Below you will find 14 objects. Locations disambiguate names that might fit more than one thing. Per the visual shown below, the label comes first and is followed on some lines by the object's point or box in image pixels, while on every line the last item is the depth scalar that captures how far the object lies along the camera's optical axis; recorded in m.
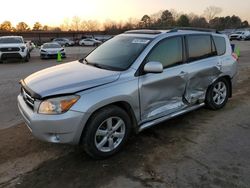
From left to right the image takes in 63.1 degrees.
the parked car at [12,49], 12.76
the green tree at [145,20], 76.92
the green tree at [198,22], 72.58
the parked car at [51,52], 14.86
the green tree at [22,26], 75.49
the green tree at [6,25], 70.24
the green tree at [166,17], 73.99
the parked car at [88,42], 36.51
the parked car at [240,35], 38.04
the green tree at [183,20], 65.47
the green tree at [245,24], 83.83
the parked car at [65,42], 38.46
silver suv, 2.64
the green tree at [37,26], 80.02
